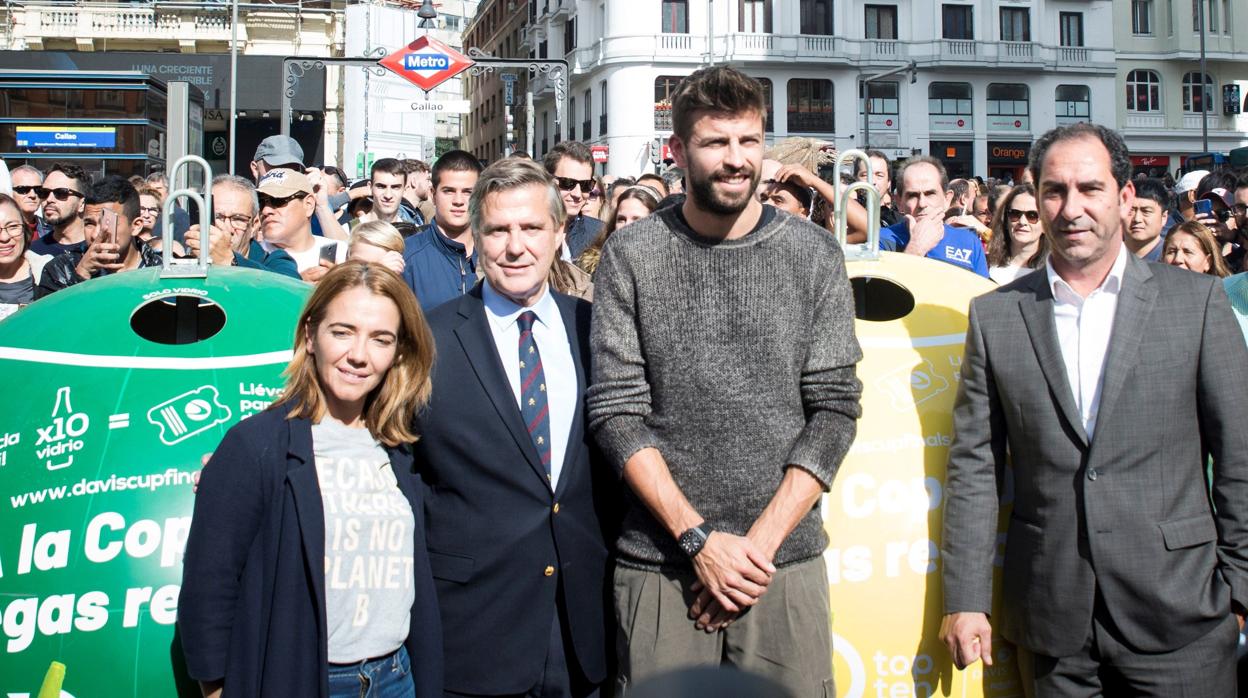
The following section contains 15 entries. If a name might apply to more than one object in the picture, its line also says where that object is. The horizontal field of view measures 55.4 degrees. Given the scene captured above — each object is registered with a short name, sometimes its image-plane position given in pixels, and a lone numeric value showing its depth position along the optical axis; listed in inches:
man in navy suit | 129.2
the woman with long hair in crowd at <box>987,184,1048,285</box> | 240.5
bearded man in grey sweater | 124.2
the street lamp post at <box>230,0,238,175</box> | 889.1
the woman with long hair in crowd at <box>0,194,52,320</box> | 245.8
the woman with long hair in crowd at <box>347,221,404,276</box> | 196.9
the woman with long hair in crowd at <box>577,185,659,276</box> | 231.9
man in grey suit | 127.8
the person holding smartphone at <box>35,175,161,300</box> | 241.8
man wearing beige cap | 220.5
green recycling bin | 123.9
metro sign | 673.0
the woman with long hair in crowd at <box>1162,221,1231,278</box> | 234.1
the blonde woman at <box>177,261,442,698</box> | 115.3
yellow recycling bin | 135.9
